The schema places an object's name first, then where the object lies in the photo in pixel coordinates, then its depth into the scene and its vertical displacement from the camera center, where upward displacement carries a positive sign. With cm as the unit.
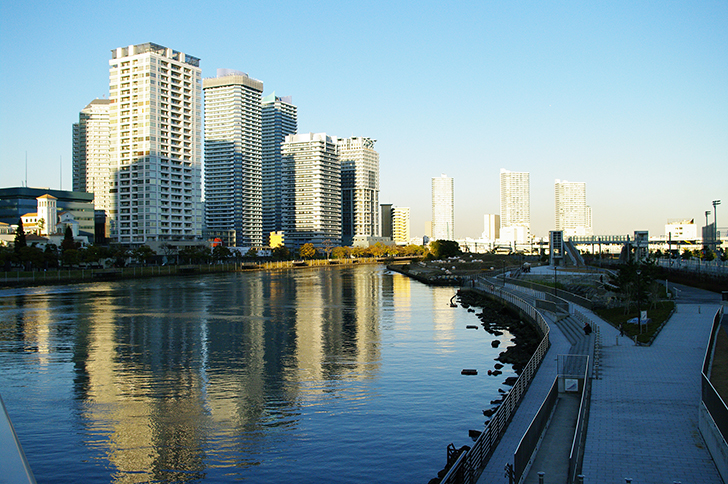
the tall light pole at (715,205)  7194 +475
